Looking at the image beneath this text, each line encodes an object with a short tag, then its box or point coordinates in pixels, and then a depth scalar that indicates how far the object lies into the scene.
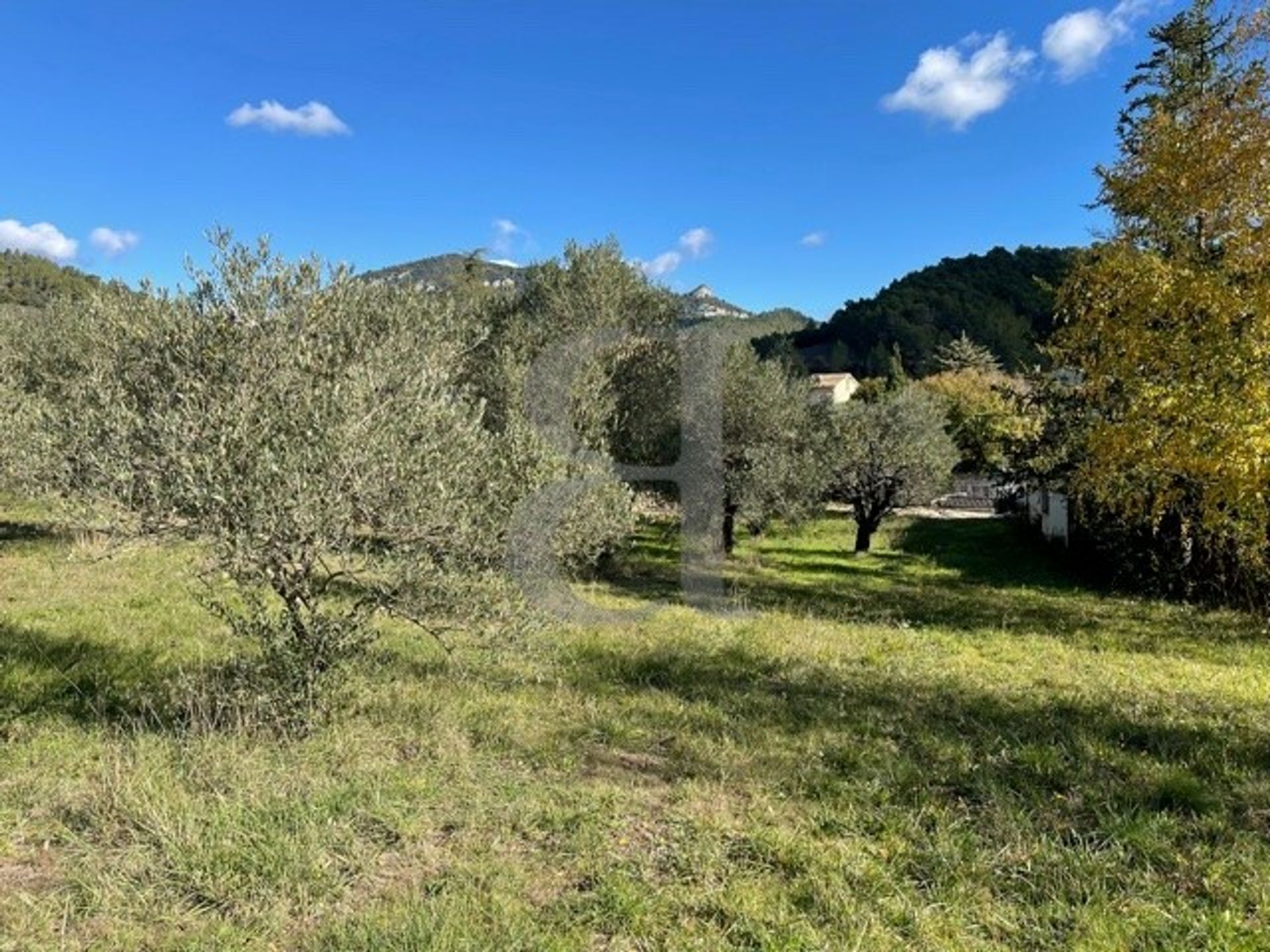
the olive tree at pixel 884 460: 24.97
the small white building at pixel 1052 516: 25.65
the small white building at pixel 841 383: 72.19
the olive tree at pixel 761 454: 21.25
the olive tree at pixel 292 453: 5.58
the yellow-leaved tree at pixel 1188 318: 11.39
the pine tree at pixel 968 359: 56.81
